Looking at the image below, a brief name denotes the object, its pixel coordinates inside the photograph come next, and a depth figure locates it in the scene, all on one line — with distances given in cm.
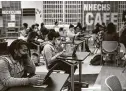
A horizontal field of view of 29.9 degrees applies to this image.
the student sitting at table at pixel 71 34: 785
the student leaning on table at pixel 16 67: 219
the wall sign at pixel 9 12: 1109
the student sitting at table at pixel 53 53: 366
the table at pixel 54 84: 204
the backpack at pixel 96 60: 646
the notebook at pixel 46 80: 221
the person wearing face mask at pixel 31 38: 606
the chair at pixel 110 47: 601
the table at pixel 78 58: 358
